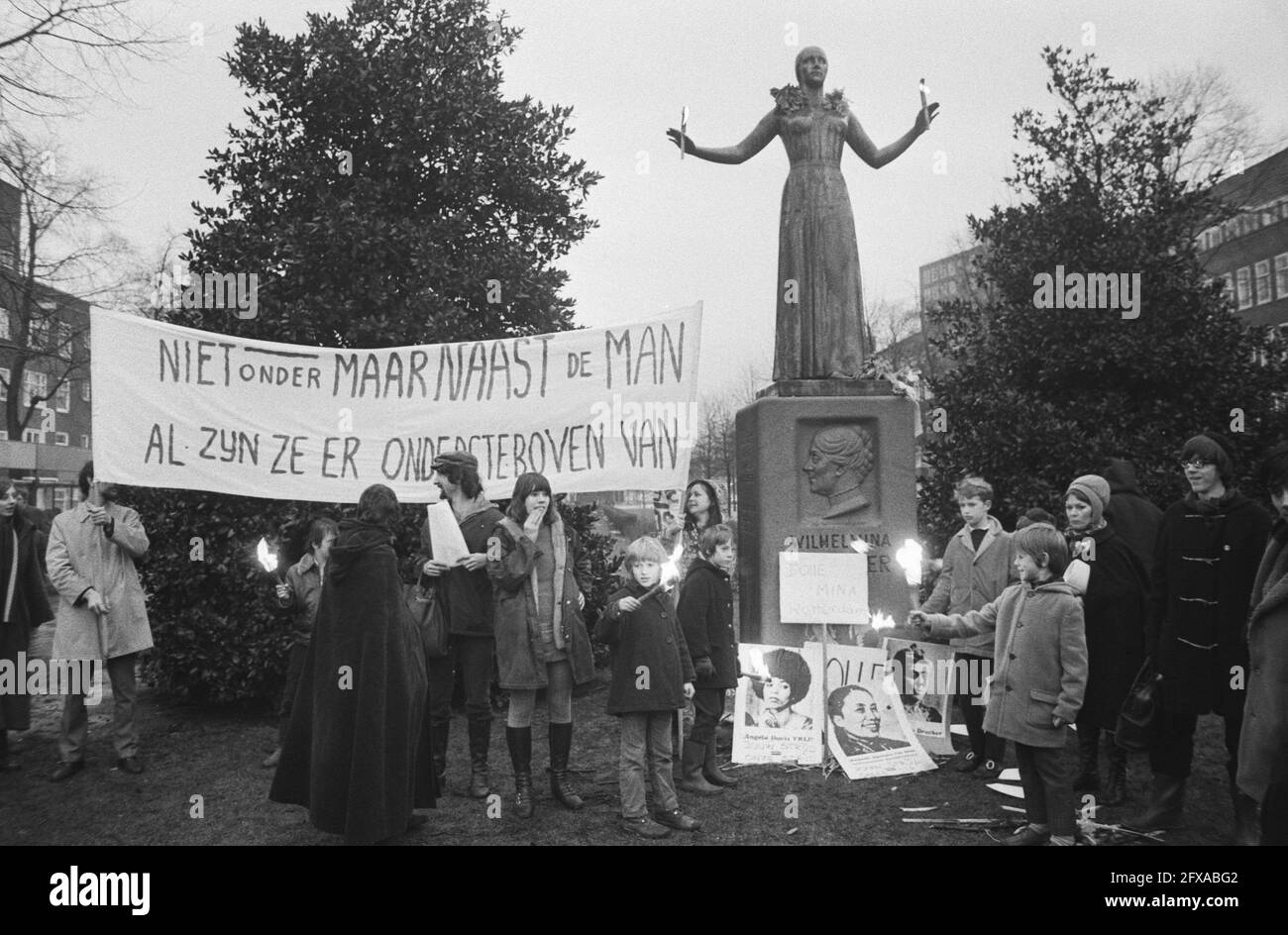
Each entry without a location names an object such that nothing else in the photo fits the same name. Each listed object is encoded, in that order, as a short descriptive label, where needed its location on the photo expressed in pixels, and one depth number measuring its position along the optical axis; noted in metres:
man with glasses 4.72
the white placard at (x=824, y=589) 6.43
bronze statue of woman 7.28
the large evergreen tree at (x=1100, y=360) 8.52
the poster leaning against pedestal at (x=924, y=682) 6.49
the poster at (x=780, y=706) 6.20
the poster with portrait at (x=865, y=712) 6.11
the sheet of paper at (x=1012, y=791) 5.48
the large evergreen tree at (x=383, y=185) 7.84
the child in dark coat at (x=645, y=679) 4.90
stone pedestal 6.77
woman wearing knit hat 5.46
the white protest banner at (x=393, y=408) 6.45
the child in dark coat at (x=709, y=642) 5.71
